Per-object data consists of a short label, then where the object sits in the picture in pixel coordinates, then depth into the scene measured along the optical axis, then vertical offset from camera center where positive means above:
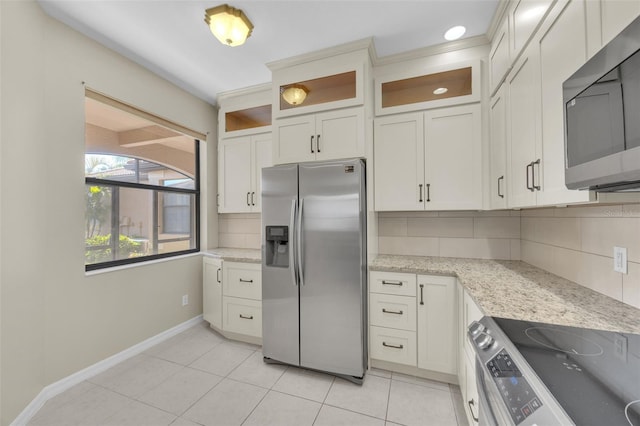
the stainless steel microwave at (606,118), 0.64 +0.28
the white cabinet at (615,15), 0.75 +0.60
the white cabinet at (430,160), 2.07 +0.46
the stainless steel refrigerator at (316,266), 1.93 -0.40
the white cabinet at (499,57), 1.65 +1.08
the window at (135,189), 2.21 +0.27
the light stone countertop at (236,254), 2.50 -0.42
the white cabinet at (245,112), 2.88 +1.21
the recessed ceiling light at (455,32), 1.94 +1.40
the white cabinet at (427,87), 2.07 +1.09
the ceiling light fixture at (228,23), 1.72 +1.31
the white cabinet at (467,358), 1.31 -0.84
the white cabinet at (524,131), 1.28 +0.45
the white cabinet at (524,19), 1.24 +1.02
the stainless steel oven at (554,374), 0.57 -0.42
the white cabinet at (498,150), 1.72 +0.45
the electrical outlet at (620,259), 1.15 -0.21
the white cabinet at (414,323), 1.85 -0.81
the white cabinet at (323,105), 2.11 +0.95
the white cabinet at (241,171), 2.91 +0.52
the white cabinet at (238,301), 2.48 -0.85
